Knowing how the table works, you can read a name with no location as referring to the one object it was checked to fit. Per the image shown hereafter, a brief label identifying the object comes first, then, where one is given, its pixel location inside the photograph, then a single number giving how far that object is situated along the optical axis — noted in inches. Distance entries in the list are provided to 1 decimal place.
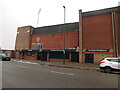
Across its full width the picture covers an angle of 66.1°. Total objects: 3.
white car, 385.1
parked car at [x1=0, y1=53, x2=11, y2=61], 859.4
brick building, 768.9
